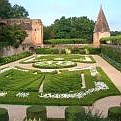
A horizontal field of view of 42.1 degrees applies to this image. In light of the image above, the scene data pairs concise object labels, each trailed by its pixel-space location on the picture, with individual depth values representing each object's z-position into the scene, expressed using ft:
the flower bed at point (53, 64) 50.69
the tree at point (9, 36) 77.98
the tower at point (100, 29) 114.27
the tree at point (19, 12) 156.01
